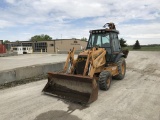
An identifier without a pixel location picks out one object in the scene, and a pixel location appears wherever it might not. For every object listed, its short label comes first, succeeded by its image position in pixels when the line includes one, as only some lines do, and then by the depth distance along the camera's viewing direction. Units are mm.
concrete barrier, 5544
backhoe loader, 4053
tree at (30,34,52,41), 62994
